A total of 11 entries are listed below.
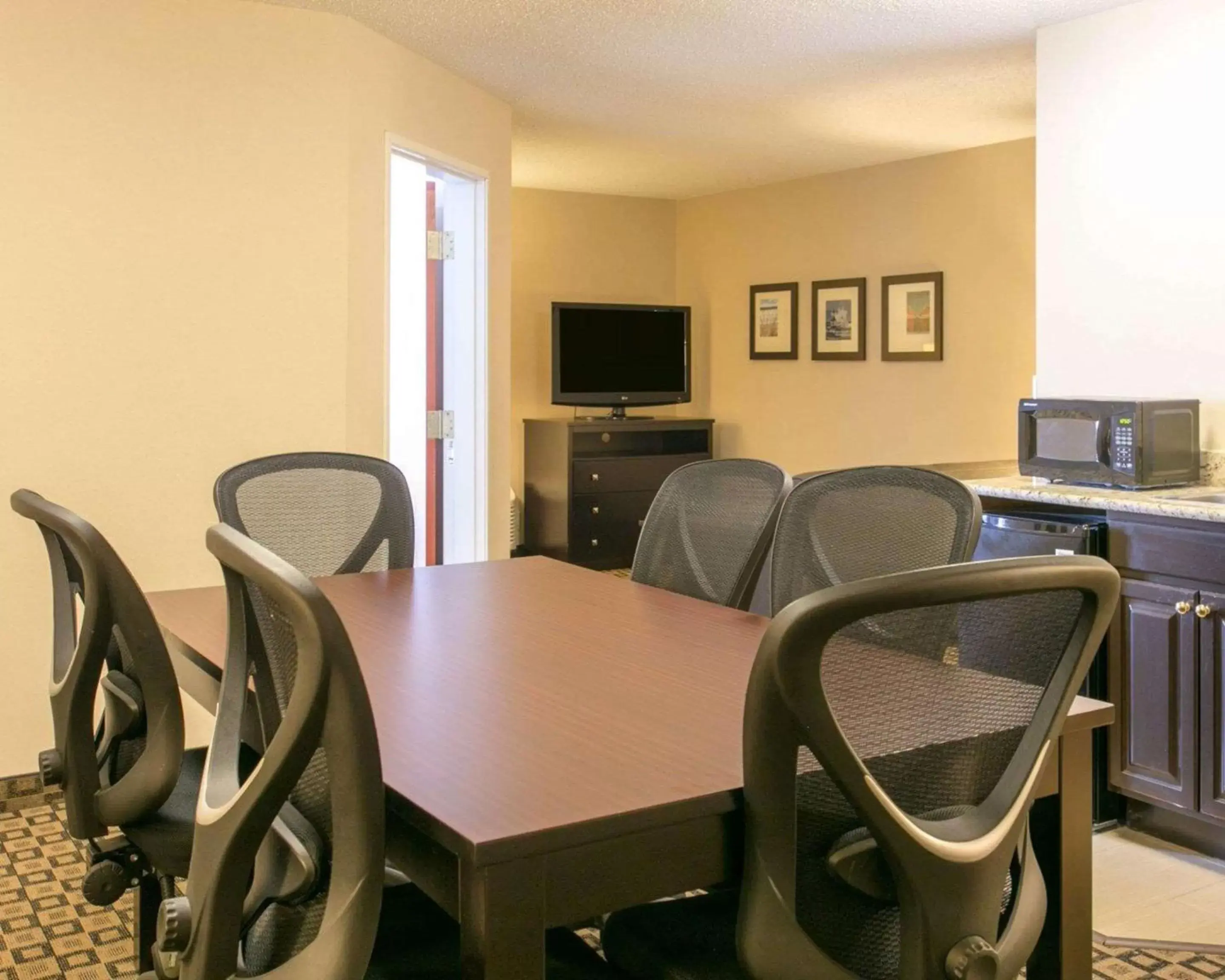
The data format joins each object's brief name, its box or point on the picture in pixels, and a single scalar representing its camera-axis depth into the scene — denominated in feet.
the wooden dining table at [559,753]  4.07
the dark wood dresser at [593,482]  23.65
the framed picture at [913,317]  20.81
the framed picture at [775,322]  23.72
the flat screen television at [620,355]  24.36
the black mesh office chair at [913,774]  3.83
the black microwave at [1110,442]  11.26
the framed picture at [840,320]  22.29
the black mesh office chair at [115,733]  6.21
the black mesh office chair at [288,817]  3.81
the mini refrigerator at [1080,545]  10.63
